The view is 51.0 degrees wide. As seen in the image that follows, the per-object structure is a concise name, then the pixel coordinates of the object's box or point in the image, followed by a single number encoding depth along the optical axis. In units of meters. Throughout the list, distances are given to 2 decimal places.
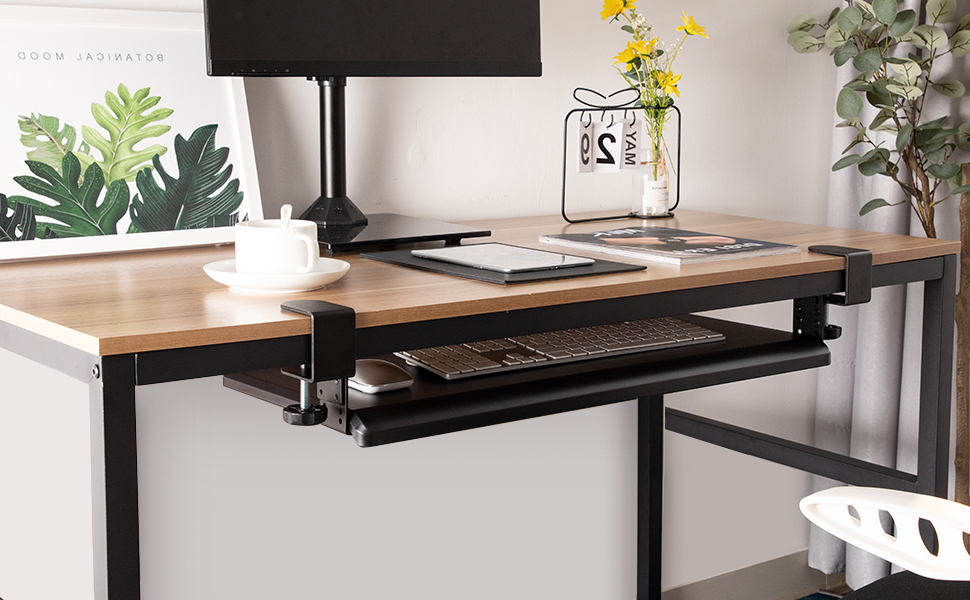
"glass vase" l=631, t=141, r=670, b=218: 1.76
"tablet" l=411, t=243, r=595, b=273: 1.16
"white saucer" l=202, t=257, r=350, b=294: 1.01
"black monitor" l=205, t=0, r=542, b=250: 1.26
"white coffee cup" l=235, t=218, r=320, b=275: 1.02
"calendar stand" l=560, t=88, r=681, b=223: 1.71
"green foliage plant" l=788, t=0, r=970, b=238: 1.88
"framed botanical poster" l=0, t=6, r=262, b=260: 1.26
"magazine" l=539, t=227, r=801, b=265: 1.30
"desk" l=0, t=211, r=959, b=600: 0.86
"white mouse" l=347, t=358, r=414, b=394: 1.10
